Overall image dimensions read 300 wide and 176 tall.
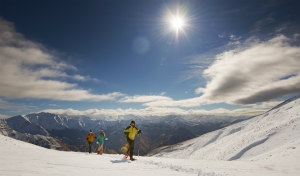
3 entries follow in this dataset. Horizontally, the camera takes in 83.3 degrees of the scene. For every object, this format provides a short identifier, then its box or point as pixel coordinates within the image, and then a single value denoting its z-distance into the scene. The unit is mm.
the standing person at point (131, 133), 12076
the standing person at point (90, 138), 19417
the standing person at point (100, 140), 17398
